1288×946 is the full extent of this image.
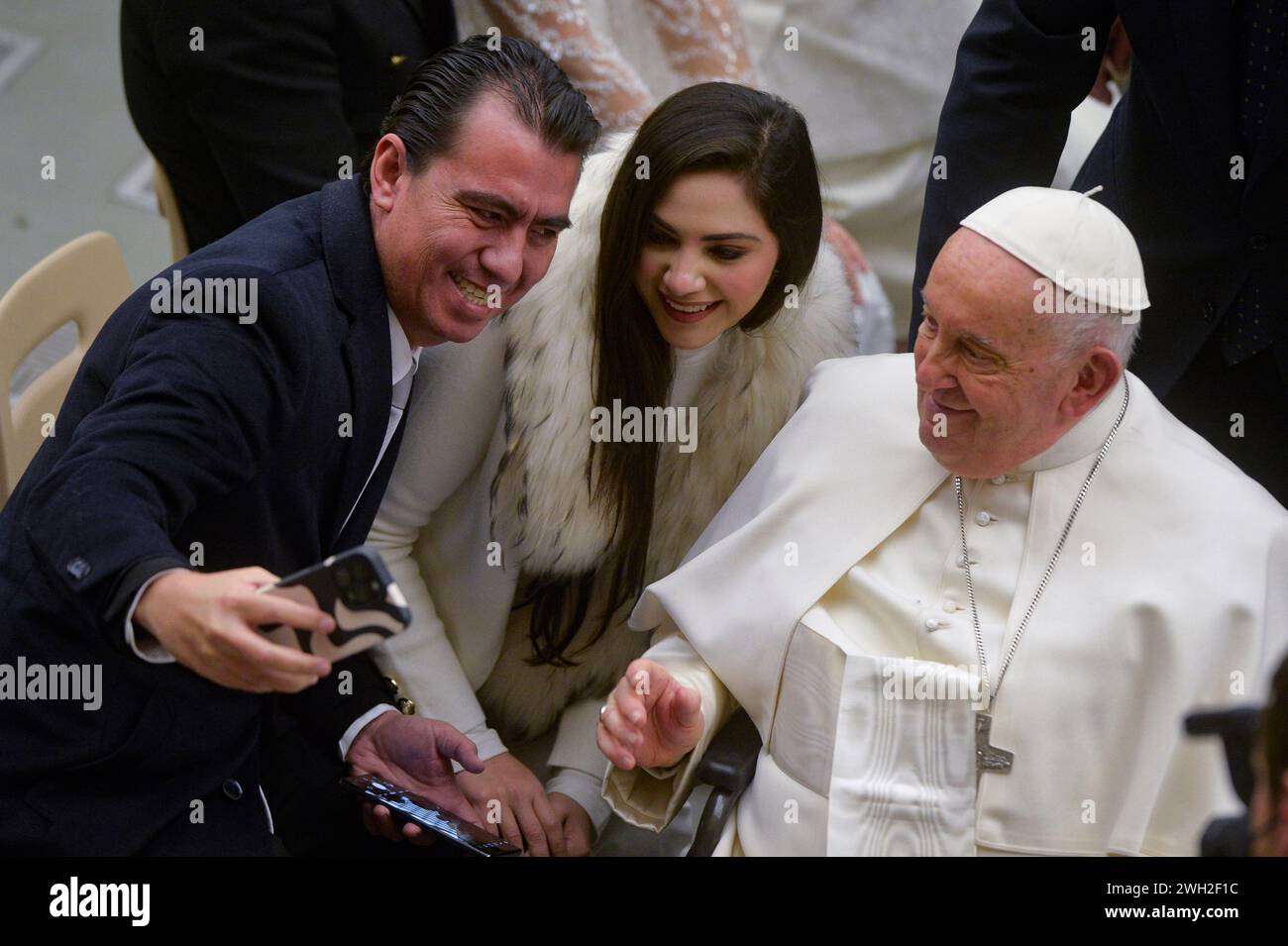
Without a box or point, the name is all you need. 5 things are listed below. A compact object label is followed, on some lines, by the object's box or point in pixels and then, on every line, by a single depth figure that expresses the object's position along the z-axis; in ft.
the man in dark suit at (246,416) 6.23
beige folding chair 8.76
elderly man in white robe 7.16
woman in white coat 8.06
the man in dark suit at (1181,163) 7.97
